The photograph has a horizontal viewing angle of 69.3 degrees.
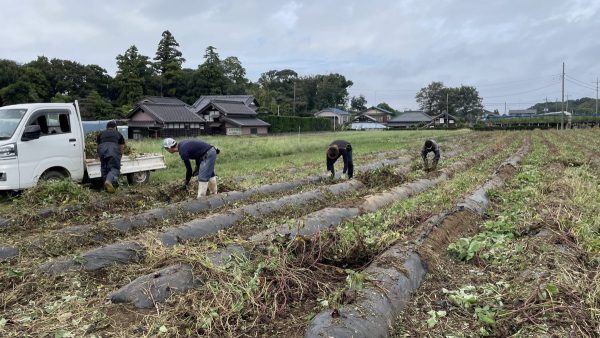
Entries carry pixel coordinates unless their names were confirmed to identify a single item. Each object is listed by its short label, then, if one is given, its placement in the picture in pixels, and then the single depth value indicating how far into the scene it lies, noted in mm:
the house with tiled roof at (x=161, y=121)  36138
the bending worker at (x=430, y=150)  12375
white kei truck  8320
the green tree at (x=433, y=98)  81750
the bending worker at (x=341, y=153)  10039
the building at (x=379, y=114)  81750
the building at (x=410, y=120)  73750
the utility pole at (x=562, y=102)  52319
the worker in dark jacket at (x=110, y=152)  9398
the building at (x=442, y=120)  71969
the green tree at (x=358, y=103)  93562
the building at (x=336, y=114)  75188
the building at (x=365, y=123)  72625
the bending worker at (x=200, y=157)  8102
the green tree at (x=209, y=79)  53219
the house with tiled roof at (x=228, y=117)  43312
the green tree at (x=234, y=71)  66812
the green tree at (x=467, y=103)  82112
